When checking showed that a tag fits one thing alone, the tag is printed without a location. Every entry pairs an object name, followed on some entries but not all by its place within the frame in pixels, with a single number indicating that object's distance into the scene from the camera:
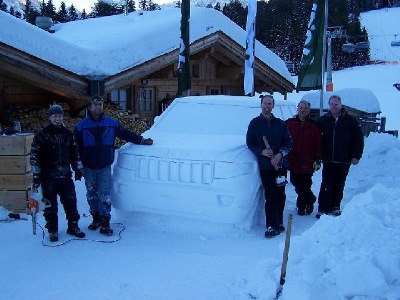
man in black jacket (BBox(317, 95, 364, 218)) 6.32
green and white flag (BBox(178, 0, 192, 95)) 11.07
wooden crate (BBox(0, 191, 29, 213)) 6.33
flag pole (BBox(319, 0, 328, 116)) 10.00
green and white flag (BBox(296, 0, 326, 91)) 10.05
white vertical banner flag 11.71
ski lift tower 20.69
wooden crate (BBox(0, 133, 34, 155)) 6.22
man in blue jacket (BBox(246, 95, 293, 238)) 5.52
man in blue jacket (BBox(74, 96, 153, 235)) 5.43
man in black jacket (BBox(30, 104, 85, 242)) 5.06
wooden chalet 9.94
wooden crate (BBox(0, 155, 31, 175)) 6.27
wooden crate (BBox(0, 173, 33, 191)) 6.30
